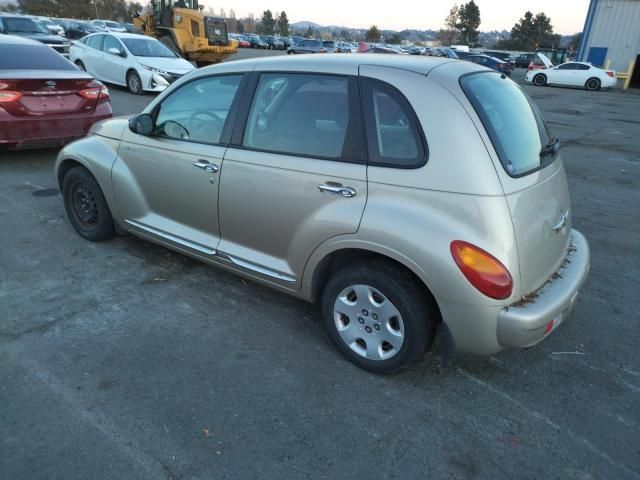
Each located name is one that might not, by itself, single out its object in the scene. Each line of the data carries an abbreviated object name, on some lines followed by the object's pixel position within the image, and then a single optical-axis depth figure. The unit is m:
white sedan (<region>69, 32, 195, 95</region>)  12.62
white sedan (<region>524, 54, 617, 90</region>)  24.89
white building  27.05
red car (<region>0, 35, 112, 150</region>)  6.00
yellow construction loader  18.20
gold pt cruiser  2.47
